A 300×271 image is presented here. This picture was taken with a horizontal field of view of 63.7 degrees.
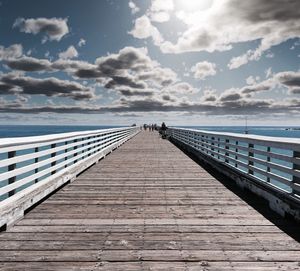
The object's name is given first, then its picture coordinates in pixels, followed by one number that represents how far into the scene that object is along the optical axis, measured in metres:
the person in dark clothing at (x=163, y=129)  30.18
